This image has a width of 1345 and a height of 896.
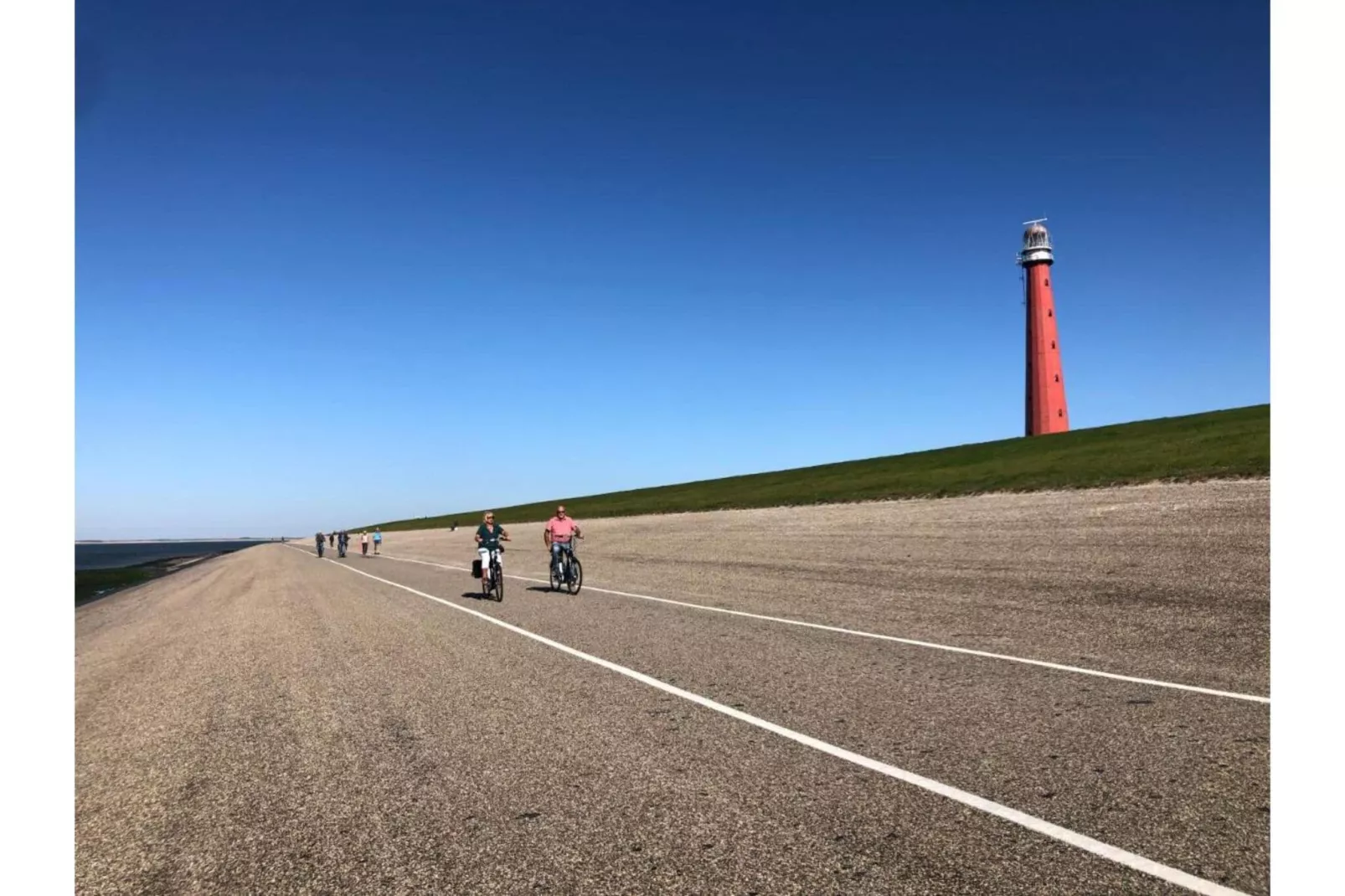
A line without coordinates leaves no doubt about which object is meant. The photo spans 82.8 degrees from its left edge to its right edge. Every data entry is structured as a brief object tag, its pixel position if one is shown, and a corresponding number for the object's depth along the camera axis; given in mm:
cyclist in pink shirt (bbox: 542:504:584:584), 18547
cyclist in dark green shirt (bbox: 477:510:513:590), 17656
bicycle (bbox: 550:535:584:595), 18188
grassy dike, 26438
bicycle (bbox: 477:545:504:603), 17484
